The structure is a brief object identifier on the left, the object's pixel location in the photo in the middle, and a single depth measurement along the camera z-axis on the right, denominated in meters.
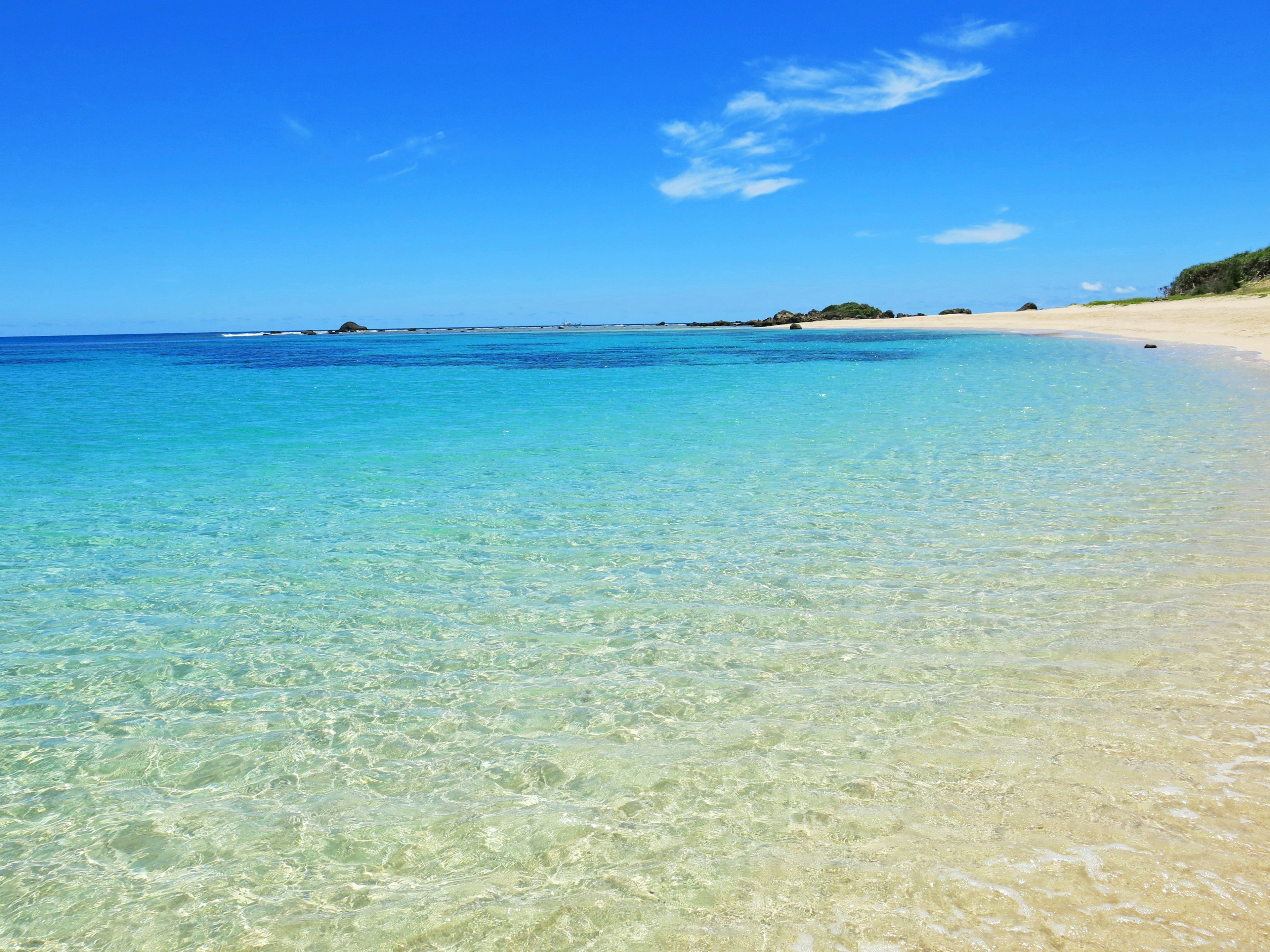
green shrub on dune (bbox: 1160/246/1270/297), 68.75
